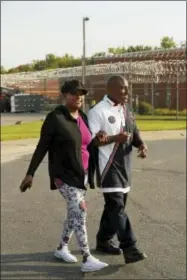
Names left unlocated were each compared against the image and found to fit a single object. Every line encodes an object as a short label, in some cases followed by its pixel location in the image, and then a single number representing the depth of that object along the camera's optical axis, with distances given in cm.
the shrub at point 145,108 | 3691
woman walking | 422
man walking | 423
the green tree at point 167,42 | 6681
